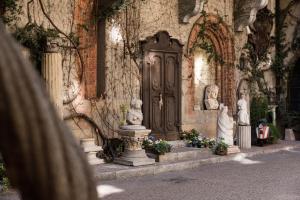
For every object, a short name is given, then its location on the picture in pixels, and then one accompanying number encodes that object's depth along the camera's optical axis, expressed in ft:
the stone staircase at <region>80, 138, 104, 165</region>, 29.19
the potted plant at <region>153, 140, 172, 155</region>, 31.01
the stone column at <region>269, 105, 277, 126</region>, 48.47
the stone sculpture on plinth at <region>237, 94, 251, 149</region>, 39.78
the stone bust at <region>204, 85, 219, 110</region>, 42.78
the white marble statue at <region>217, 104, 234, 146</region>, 36.58
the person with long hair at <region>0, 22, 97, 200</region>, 2.62
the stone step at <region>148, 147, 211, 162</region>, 31.24
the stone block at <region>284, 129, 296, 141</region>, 49.88
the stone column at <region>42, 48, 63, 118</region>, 27.40
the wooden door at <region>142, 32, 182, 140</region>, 36.42
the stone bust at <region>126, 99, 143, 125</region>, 30.09
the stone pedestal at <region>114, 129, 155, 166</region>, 29.30
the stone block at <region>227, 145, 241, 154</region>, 35.50
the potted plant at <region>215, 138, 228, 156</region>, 34.96
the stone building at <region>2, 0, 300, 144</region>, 31.81
